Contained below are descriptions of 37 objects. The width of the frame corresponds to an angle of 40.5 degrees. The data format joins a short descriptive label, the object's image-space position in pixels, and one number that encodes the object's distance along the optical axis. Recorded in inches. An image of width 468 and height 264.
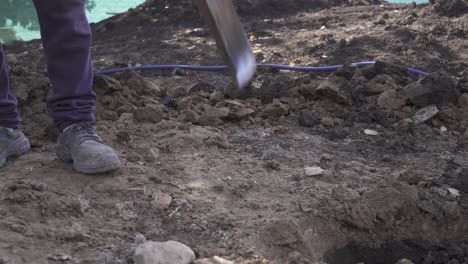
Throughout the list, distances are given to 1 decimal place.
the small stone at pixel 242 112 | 137.6
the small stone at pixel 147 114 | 133.7
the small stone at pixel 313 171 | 113.0
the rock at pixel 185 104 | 143.3
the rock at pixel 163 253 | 77.4
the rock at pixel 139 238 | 85.5
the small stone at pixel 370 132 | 136.5
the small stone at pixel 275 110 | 141.9
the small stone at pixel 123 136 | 122.0
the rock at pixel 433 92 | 144.6
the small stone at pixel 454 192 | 109.3
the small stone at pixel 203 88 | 162.1
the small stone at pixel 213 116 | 135.6
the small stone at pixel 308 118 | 138.7
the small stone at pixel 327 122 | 139.4
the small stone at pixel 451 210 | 103.7
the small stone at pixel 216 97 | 147.5
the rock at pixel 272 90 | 152.4
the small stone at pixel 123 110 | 139.3
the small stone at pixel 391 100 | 147.2
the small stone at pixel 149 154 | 113.9
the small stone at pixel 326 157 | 120.9
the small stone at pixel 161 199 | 96.7
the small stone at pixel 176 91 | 161.5
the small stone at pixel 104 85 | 145.1
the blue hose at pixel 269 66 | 176.9
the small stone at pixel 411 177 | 110.3
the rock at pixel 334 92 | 146.4
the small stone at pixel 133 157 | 112.1
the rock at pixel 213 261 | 79.7
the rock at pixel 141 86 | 151.9
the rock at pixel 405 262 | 80.7
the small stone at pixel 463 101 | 145.6
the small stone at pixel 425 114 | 140.5
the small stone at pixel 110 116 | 134.2
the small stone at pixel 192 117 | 135.3
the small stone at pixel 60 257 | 80.2
